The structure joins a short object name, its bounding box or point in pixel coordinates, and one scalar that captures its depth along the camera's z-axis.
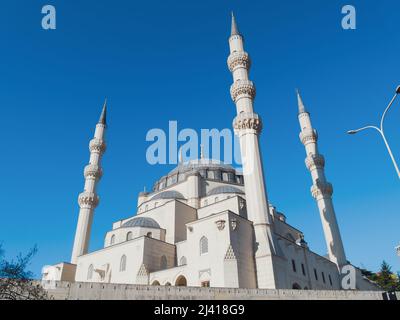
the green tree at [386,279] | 43.33
